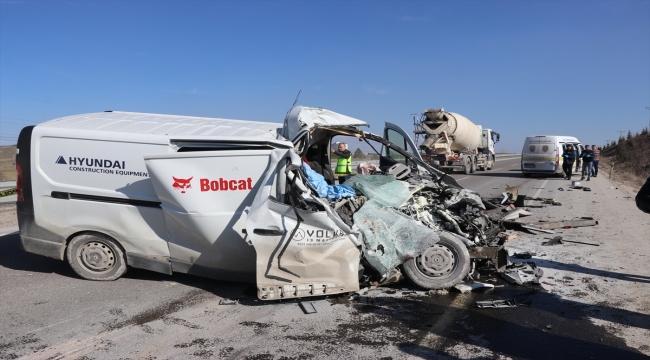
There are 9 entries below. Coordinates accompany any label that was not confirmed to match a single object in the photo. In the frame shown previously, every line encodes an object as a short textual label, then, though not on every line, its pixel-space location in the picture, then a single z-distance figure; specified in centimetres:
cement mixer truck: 2322
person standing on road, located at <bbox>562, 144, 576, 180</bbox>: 2067
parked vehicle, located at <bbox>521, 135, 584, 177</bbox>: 2197
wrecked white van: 482
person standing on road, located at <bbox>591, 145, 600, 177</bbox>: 2025
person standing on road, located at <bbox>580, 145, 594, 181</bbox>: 1991
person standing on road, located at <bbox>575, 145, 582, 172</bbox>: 2367
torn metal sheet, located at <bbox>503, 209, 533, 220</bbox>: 867
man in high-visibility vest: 955
